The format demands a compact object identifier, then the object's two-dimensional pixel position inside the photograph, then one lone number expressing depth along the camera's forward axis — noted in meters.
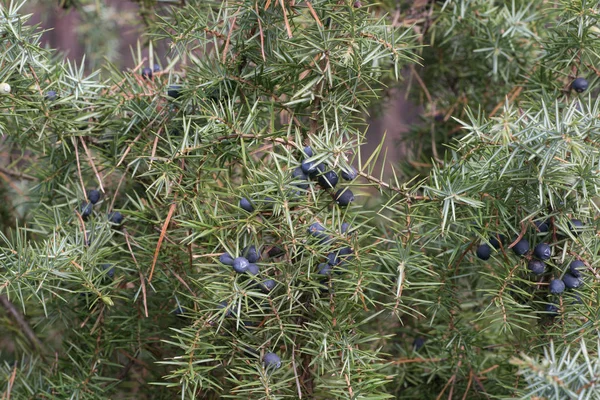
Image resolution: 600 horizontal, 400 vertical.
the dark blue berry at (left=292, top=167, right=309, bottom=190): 0.78
